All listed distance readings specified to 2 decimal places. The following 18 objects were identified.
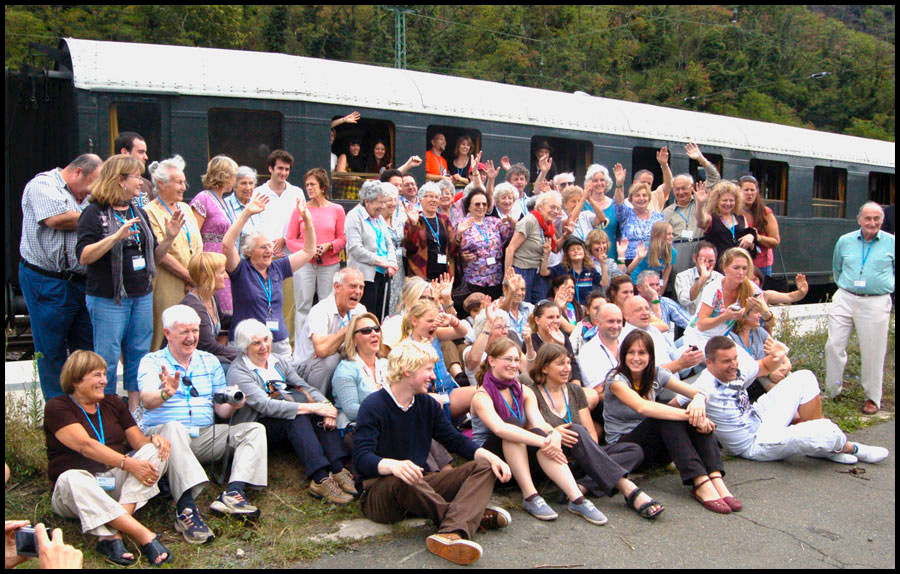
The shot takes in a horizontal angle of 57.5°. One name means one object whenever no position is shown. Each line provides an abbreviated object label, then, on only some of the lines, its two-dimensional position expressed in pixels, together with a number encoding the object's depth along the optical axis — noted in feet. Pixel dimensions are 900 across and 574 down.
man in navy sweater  15.40
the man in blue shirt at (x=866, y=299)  26.94
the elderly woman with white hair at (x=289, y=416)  17.54
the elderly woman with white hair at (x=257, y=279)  20.44
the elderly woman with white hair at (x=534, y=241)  26.32
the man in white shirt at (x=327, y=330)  19.57
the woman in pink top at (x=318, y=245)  25.26
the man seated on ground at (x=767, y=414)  20.42
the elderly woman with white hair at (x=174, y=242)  20.31
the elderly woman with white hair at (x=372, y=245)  24.49
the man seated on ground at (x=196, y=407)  16.22
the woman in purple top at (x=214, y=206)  23.08
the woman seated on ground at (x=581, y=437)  17.60
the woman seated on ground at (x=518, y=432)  17.12
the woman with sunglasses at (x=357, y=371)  18.67
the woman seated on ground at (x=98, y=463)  14.43
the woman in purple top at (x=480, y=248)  26.11
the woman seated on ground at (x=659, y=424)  18.31
